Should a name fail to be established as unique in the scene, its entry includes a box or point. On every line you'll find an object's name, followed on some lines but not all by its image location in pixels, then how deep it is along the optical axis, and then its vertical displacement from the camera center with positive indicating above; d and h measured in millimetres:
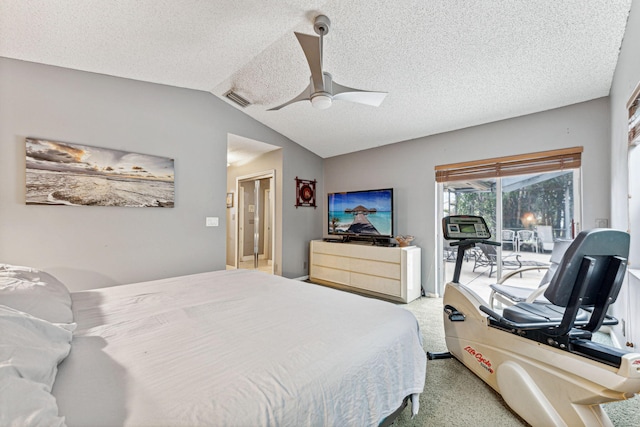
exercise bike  1269 -726
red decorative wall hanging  4889 +418
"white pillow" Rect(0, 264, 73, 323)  1182 -393
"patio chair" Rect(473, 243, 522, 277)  3428 -598
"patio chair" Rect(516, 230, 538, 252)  3268 -293
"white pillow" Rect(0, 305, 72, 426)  610 -441
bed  754 -559
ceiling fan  1781 +1030
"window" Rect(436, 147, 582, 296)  3021 +181
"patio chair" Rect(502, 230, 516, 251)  3410 -296
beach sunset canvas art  2469 +389
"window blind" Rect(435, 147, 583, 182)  2948 +626
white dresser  3758 -842
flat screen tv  4281 +28
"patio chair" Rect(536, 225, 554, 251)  3152 -260
